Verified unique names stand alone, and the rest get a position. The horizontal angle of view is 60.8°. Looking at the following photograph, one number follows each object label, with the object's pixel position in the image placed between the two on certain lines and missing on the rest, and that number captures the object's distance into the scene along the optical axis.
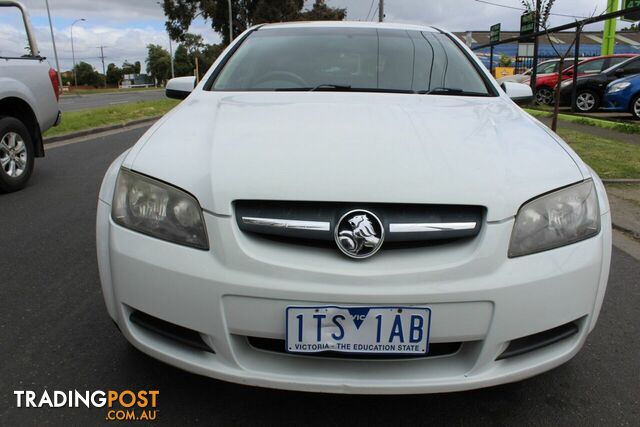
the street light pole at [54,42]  35.72
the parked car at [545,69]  15.81
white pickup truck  5.11
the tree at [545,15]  6.92
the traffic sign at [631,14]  9.87
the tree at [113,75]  97.81
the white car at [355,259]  1.56
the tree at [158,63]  83.94
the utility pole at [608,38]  21.42
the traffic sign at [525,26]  14.07
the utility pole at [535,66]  12.10
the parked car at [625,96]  10.51
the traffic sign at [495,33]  20.47
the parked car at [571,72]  13.91
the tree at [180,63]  75.96
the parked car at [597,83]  12.07
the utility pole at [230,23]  34.34
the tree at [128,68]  104.34
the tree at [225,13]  36.59
